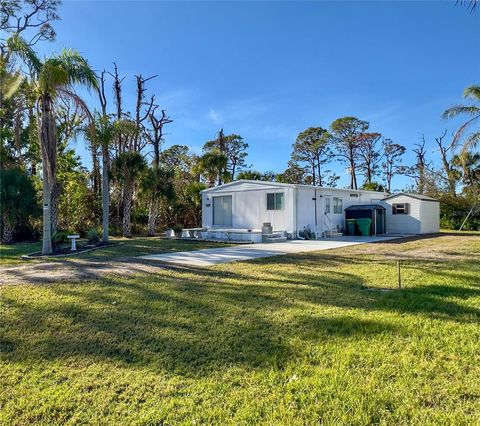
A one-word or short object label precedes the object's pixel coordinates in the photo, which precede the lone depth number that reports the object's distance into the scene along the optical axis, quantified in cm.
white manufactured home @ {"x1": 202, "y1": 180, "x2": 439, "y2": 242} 1605
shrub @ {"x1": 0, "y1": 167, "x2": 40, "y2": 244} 1345
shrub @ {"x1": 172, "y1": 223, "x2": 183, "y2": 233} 1883
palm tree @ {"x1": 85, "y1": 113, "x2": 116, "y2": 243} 1362
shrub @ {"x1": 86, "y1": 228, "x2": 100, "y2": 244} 1295
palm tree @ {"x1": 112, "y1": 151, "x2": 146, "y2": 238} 1709
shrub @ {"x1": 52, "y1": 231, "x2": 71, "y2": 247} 1155
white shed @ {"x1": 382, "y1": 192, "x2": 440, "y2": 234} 1903
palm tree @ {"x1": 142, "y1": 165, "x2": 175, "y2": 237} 1766
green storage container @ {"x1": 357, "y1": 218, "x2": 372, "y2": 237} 1789
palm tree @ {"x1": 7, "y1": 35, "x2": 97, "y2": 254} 953
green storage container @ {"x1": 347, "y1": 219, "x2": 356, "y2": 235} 1841
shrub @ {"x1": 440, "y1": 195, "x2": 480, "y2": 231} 2359
